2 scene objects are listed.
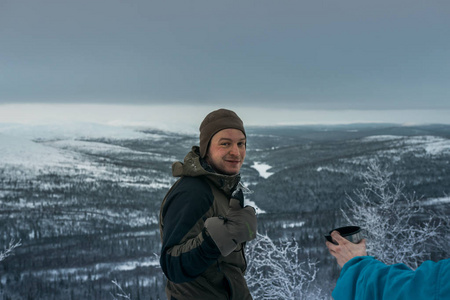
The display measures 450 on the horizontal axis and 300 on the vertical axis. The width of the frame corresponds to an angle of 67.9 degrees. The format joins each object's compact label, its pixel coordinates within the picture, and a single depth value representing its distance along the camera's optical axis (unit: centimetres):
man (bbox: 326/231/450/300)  108
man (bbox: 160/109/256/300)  192
